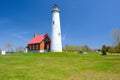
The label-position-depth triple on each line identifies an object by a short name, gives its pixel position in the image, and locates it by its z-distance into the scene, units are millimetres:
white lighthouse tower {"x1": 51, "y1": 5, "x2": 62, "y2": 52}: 21112
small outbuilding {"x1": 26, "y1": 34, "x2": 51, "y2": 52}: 24264
